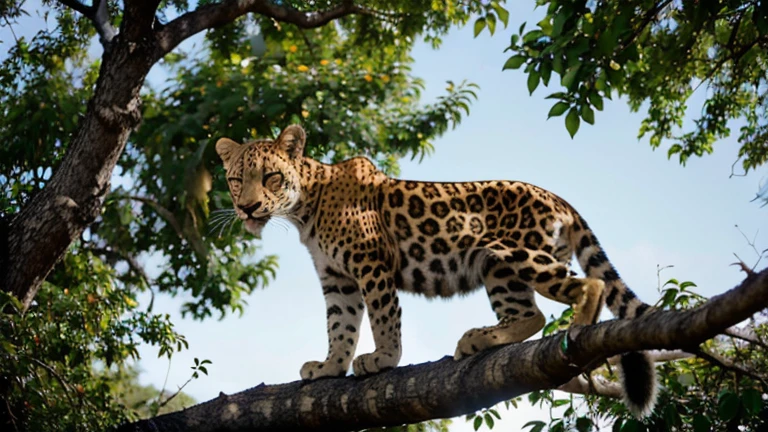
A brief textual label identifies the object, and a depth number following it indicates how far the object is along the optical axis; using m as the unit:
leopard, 11.92
